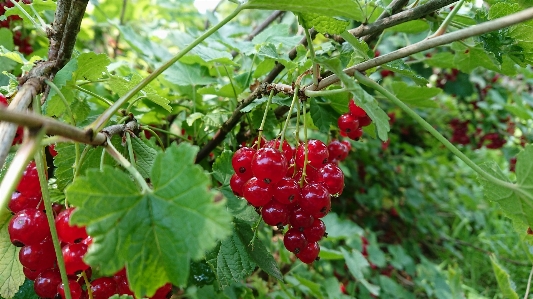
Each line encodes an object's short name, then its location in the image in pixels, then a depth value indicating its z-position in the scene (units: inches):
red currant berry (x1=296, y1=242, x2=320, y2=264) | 4.5
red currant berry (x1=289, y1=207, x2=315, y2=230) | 4.2
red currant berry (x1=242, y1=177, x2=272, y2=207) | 4.1
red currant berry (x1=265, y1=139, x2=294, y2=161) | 4.6
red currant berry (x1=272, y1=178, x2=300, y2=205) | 4.1
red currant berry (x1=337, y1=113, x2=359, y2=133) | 5.6
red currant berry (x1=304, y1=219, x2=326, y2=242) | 4.4
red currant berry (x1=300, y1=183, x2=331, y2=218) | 4.1
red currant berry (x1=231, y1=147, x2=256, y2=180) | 4.3
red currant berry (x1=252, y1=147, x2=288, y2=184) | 3.9
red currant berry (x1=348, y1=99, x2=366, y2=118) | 5.5
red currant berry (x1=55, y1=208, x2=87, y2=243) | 3.5
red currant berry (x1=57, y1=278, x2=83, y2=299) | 3.6
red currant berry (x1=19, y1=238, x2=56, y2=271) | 3.6
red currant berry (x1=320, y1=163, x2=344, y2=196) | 4.5
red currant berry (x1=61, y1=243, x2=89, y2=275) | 3.5
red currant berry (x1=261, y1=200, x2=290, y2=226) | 4.1
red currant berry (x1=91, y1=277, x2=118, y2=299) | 3.7
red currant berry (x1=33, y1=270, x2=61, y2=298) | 3.7
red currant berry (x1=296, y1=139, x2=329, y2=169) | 4.5
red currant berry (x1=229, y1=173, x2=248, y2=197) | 4.5
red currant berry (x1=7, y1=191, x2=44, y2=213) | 4.0
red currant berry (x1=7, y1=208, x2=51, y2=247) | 3.5
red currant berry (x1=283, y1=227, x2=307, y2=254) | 4.3
